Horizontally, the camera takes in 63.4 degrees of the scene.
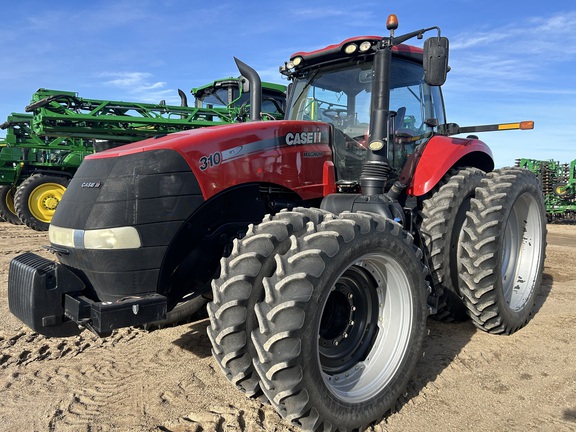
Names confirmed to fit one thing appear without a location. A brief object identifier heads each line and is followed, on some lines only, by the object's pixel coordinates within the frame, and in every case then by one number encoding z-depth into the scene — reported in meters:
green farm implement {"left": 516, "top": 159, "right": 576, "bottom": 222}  14.74
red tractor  2.28
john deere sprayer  10.30
